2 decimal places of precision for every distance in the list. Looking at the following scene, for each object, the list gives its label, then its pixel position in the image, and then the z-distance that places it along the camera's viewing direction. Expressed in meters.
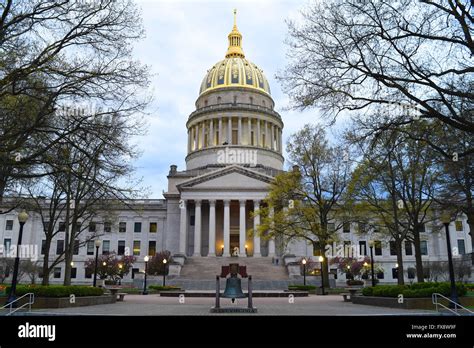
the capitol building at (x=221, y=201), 63.38
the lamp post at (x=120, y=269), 57.30
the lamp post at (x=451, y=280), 18.48
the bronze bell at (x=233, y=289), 18.70
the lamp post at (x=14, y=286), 18.52
